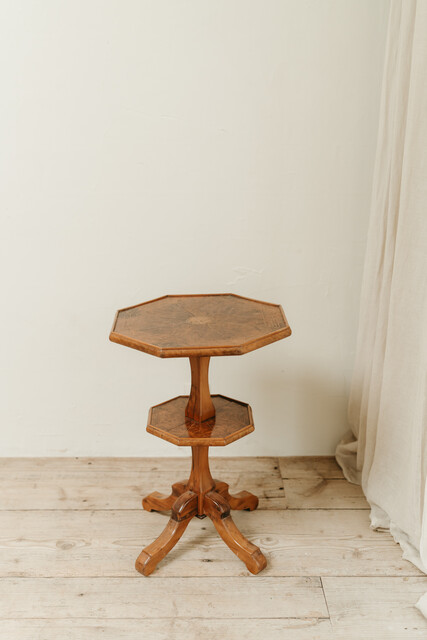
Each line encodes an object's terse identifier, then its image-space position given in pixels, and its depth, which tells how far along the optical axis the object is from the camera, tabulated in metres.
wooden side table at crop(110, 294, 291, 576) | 1.64
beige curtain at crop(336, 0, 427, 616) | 1.81
